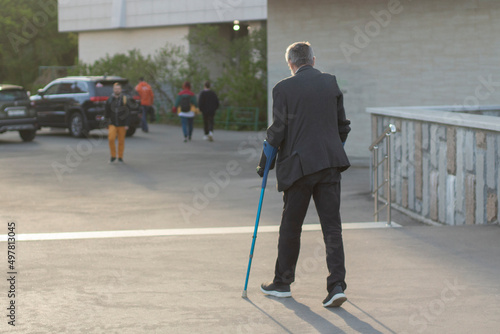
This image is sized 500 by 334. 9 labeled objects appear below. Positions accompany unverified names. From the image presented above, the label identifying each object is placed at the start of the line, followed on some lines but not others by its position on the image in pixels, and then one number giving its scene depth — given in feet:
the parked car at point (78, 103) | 84.43
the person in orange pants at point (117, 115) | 58.65
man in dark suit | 19.20
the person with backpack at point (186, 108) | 81.51
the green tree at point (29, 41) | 179.22
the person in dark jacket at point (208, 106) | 83.92
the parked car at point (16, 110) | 79.46
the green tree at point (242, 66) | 99.96
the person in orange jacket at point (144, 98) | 93.66
